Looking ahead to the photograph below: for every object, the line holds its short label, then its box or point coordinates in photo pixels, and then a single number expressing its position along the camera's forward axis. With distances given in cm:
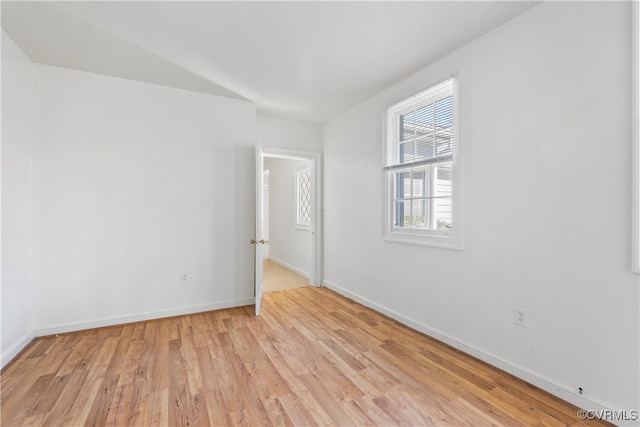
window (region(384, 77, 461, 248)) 253
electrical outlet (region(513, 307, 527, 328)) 199
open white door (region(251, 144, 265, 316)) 327
